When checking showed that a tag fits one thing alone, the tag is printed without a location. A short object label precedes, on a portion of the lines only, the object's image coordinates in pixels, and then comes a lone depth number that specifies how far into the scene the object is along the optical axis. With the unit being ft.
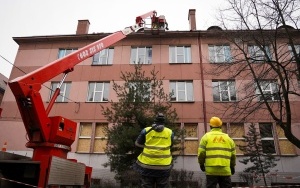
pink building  53.52
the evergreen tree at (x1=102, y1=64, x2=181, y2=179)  38.50
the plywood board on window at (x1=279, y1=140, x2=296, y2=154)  52.54
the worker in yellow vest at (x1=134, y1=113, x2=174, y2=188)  15.74
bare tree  39.52
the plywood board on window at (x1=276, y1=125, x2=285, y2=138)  54.08
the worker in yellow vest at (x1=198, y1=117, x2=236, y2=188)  16.11
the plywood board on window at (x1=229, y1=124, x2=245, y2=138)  54.65
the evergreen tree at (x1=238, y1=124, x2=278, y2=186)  44.68
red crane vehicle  19.11
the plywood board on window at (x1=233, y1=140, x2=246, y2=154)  52.80
